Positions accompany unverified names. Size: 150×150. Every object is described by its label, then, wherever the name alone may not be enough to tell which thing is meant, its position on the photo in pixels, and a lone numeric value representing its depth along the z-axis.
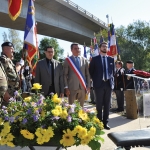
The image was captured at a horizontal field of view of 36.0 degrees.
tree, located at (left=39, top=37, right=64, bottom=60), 46.03
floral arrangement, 2.25
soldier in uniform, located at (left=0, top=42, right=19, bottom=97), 3.93
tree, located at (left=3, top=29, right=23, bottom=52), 40.44
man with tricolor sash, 4.81
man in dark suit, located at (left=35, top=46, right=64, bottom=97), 4.34
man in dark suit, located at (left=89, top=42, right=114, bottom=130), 4.91
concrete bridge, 21.48
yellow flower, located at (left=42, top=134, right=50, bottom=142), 2.21
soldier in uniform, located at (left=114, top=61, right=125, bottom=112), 7.60
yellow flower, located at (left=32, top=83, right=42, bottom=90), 2.75
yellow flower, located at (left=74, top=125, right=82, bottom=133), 2.27
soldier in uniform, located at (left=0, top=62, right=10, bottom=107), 3.06
